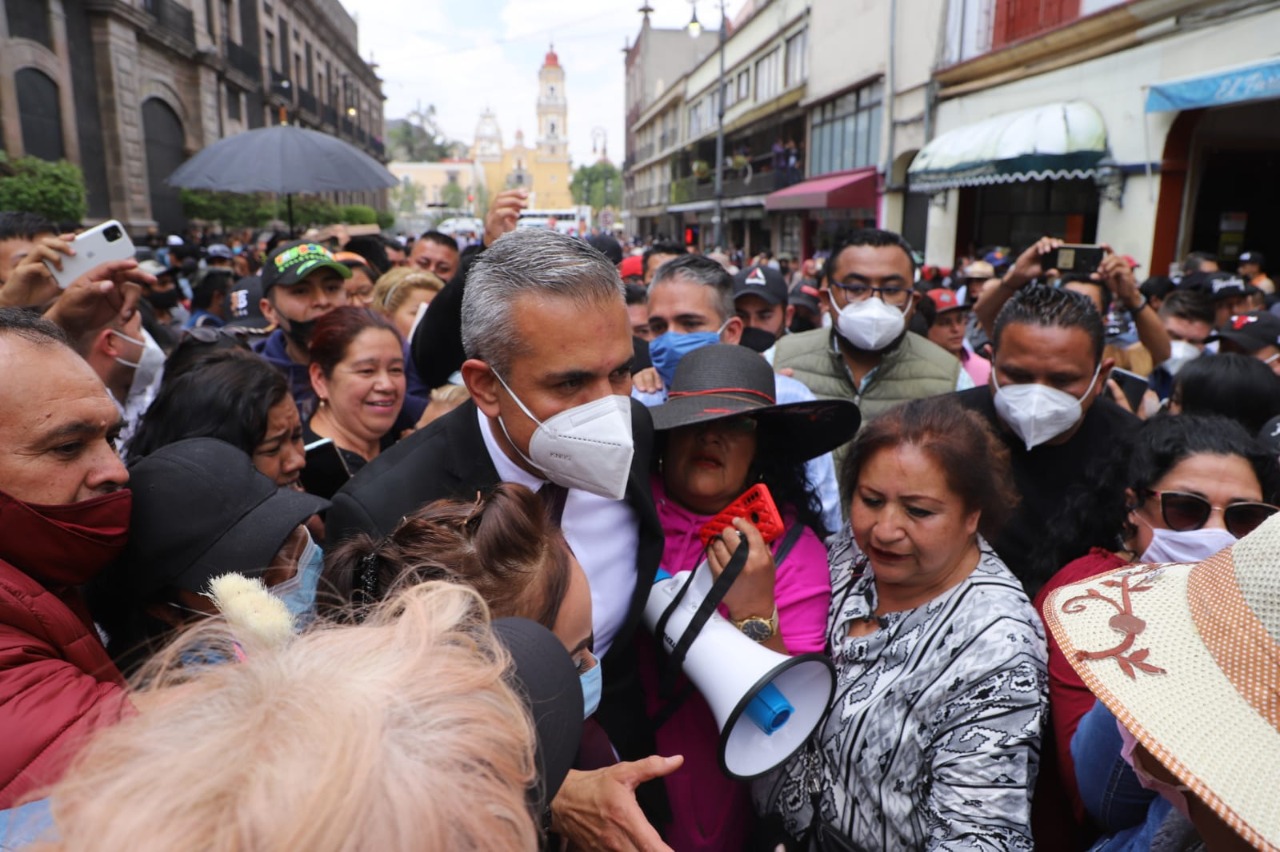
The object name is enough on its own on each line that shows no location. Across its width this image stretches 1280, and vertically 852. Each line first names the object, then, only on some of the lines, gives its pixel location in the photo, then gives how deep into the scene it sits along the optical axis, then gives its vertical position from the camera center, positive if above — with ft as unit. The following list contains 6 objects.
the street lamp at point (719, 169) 69.26 +9.81
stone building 49.52 +14.34
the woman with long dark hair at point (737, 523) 5.93 -2.23
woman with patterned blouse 5.23 -2.92
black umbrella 21.11 +2.82
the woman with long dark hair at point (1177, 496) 6.57 -1.98
